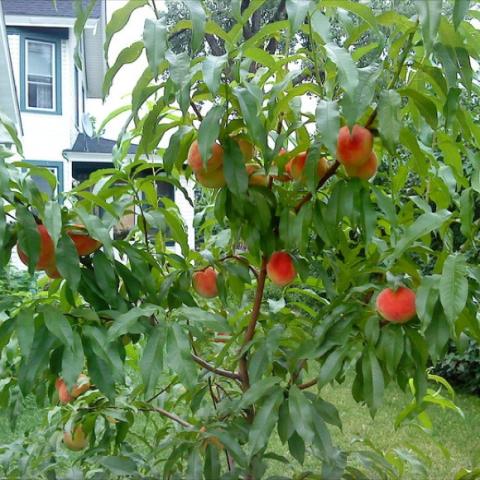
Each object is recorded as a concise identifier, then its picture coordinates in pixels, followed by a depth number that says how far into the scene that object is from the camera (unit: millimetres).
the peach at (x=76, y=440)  1736
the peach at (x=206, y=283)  1422
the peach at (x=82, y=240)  1148
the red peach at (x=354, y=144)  1084
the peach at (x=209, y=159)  1158
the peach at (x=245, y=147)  1188
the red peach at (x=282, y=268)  1299
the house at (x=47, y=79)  11672
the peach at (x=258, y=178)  1239
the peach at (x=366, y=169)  1144
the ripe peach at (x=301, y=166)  1222
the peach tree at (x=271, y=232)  1003
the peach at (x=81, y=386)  1652
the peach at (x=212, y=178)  1183
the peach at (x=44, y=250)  1111
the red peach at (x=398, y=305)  1124
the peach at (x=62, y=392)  1560
